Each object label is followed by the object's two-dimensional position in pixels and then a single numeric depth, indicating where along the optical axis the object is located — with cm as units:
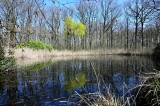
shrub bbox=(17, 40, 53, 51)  1550
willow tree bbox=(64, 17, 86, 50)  2421
